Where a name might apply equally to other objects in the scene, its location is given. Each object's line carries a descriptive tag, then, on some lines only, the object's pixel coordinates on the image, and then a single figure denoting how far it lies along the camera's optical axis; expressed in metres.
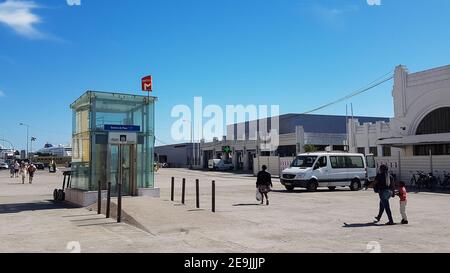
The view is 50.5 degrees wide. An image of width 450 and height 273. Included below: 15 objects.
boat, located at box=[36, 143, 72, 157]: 121.71
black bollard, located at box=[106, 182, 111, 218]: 14.23
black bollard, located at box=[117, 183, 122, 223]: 13.30
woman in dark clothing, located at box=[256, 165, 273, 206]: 18.23
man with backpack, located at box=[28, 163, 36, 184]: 36.10
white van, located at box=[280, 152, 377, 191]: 25.61
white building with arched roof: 30.78
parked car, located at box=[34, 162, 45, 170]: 82.00
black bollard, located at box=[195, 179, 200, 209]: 16.06
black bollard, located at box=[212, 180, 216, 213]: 15.38
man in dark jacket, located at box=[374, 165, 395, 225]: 12.88
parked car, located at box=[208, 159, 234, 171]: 67.75
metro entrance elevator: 18.08
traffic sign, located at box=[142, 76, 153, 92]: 19.44
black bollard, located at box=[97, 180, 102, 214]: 15.23
